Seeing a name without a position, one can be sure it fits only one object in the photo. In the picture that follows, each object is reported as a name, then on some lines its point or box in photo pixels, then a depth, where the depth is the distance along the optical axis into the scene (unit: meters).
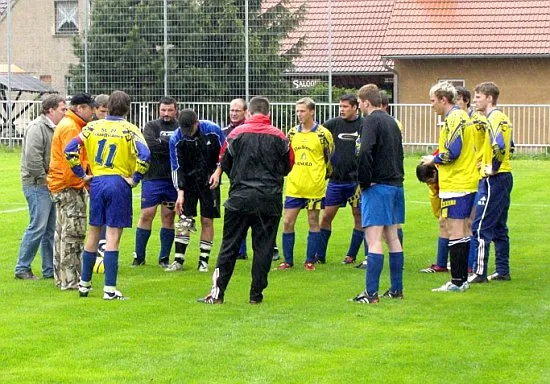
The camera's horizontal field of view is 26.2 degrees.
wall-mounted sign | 33.91
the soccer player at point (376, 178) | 11.14
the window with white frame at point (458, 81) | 40.78
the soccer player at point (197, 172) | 13.59
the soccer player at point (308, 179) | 14.05
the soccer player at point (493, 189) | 12.51
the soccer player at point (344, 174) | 14.45
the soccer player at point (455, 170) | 11.77
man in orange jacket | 12.14
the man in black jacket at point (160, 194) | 14.28
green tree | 33.72
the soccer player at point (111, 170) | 11.42
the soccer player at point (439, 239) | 13.29
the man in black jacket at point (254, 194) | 11.21
